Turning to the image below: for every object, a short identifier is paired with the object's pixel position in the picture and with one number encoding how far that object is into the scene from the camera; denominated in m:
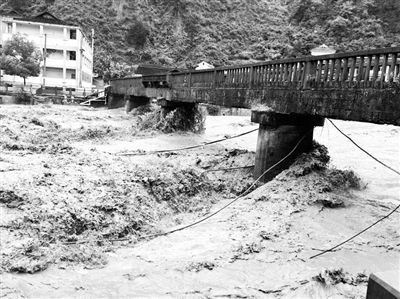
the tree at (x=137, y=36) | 62.06
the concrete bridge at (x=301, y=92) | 6.99
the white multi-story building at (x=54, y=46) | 44.00
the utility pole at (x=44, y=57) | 42.36
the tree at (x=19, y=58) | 34.44
